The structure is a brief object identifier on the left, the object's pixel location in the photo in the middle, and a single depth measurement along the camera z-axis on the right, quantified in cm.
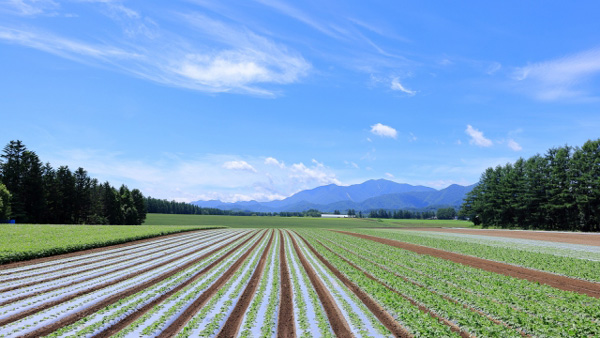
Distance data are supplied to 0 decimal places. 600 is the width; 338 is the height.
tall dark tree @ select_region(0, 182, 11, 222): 5600
